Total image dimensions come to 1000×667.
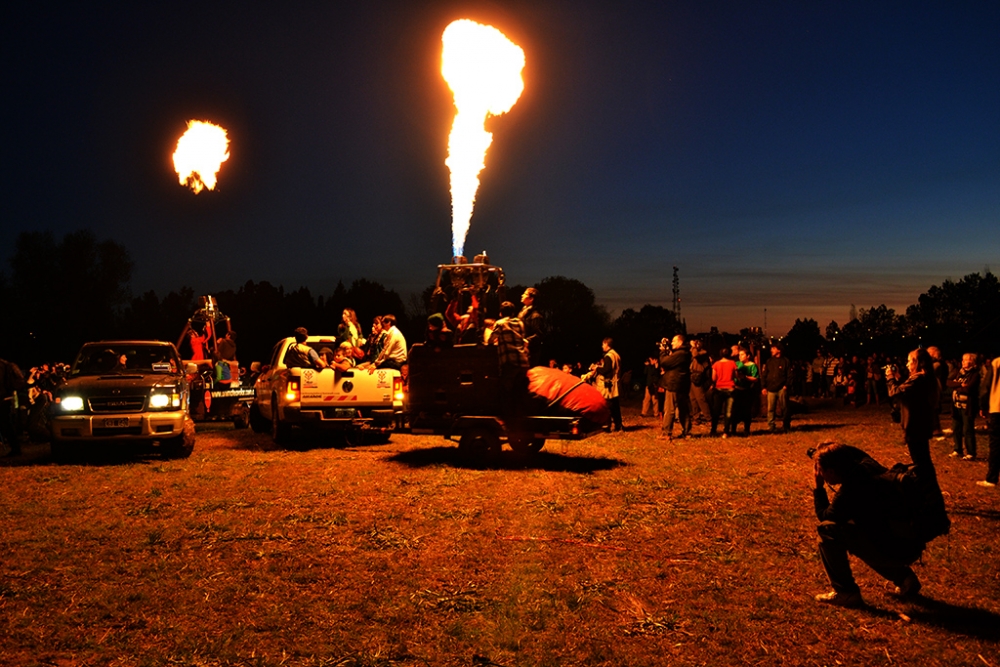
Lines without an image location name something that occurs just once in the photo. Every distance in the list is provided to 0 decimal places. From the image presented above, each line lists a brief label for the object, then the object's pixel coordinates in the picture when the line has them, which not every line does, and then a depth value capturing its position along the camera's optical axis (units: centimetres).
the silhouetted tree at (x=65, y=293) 6362
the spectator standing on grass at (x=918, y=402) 840
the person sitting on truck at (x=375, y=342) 1599
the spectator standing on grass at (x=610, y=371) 1745
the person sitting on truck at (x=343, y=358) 1505
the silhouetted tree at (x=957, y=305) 8500
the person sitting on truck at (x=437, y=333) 1284
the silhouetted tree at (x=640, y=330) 7430
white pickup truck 1495
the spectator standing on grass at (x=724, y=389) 1694
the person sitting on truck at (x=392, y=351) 1552
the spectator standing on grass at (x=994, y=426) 1000
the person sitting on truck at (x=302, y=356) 1495
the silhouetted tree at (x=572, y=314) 8125
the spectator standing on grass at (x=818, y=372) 3431
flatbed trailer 1245
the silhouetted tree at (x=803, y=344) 7394
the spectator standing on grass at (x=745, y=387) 1680
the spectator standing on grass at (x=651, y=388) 2345
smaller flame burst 2225
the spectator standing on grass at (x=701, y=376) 1716
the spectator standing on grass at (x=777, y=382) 1678
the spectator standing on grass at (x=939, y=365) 1482
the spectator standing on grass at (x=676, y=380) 1566
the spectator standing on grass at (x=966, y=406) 1284
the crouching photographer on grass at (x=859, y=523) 558
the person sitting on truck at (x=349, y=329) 1636
